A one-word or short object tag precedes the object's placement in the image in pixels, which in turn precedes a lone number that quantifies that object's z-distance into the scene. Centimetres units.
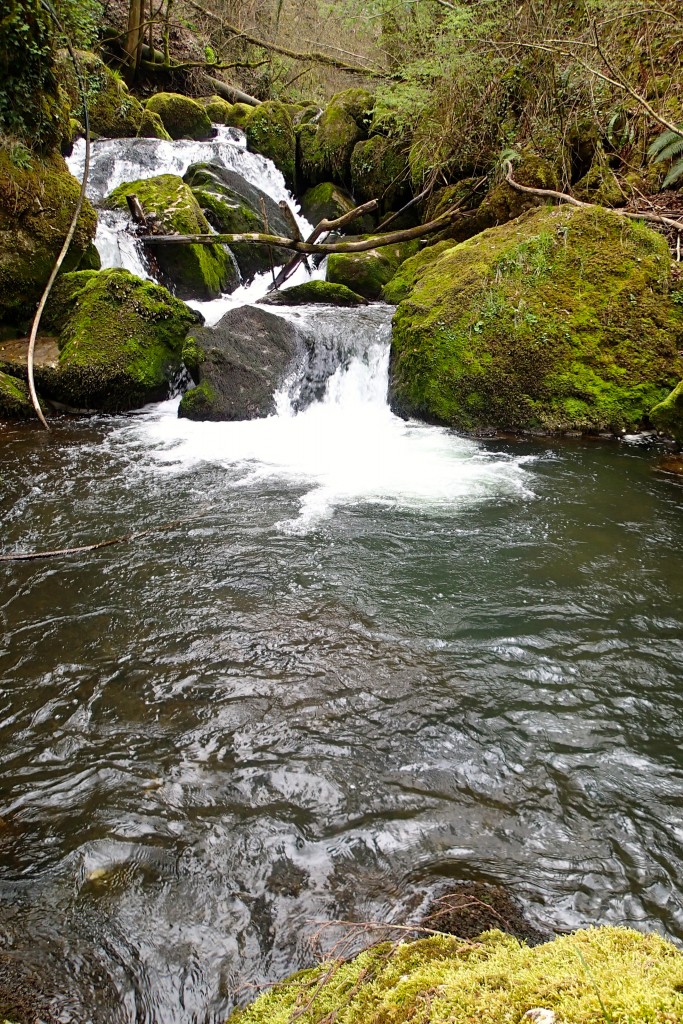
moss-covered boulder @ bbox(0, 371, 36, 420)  801
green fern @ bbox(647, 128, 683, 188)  780
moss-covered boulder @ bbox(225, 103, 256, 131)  1820
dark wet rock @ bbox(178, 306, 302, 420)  855
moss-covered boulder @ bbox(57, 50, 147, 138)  1491
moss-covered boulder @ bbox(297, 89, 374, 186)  1503
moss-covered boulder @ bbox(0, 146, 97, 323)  874
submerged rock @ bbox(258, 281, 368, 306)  1170
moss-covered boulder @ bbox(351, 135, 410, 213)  1393
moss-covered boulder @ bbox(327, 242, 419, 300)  1226
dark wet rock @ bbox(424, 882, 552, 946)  191
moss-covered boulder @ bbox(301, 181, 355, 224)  1491
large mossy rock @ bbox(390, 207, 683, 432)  770
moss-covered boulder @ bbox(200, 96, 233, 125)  1888
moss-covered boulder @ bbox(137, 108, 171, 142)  1572
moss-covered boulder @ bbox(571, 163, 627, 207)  912
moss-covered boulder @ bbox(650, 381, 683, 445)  677
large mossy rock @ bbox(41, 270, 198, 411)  846
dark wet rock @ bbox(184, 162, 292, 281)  1273
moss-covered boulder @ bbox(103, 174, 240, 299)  1111
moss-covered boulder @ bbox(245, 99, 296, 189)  1650
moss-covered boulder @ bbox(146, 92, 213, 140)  1673
